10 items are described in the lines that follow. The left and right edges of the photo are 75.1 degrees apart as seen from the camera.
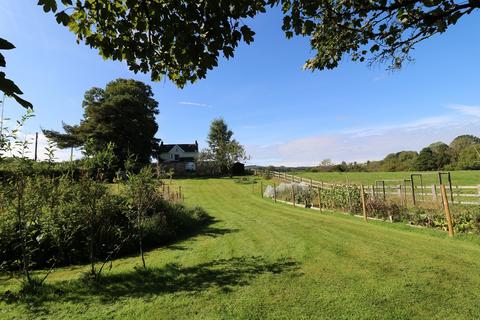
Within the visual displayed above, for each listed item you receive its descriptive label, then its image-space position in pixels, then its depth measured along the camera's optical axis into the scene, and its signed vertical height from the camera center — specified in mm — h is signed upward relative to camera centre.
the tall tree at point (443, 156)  43547 +1838
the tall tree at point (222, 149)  52844 +5081
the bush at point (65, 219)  6402 -747
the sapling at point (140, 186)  6996 -99
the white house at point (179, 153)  70875 +6339
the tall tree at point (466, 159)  35681 +1086
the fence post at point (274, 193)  24222 -1354
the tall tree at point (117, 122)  42250 +8516
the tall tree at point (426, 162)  45188 +1220
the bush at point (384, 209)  12280 -1562
